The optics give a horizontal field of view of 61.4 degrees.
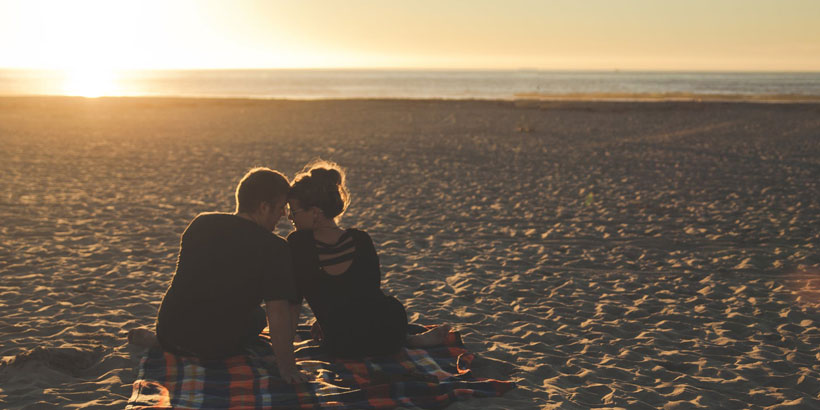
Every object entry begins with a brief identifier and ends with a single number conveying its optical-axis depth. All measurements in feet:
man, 13.93
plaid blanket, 13.51
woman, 14.74
